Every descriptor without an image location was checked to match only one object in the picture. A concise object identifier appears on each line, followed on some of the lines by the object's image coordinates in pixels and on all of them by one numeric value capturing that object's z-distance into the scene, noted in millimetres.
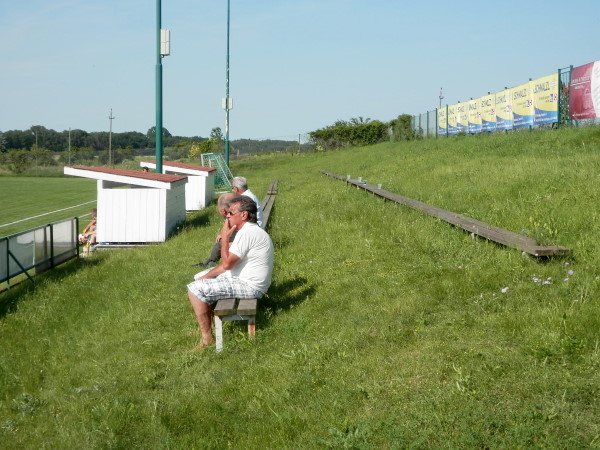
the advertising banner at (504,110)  24938
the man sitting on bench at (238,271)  6812
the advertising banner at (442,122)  35712
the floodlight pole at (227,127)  42838
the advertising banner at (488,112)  27109
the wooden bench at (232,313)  6352
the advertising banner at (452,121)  33594
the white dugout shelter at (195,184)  22922
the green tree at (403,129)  43531
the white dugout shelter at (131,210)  15336
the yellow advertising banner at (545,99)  20141
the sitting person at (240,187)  10445
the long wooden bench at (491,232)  6613
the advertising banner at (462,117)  31344
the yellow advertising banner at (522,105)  22516
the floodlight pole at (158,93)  19609
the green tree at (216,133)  90575
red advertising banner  17172
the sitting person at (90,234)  15883
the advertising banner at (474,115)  29275
